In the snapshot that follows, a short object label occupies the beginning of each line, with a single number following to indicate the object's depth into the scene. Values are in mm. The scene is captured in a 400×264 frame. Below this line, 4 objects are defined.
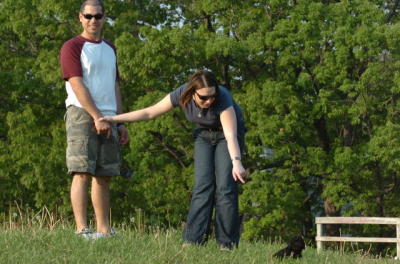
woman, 11648
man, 11805
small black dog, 11289
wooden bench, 34437
